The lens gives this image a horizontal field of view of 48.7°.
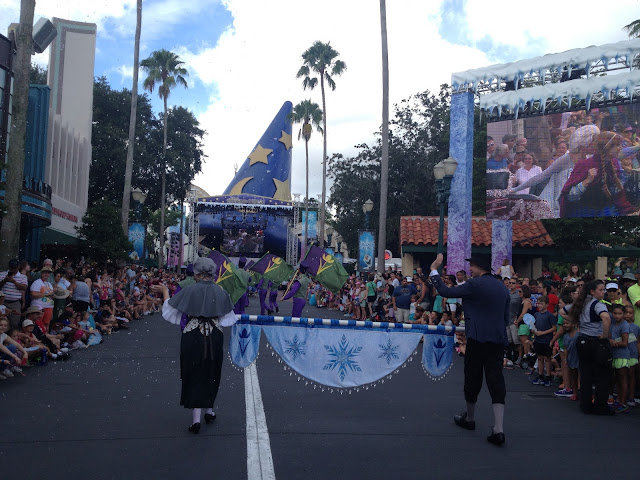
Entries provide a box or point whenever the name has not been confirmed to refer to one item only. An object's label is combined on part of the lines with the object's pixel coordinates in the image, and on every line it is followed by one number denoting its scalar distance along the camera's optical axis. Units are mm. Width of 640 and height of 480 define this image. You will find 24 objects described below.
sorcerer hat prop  59531
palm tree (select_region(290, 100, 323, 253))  51062
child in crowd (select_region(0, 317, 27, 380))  10180
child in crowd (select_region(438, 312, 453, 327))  15180
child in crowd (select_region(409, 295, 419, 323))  18359
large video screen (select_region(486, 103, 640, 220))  22391
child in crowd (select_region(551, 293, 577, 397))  9930
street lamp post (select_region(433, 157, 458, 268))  18609
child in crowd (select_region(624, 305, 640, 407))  8922
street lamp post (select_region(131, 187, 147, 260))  31344
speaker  29922
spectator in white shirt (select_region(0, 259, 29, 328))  12930
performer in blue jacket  7027
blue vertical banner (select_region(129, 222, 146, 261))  32188
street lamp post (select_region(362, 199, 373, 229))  29291
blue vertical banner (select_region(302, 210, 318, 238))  53372
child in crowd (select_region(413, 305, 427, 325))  17562
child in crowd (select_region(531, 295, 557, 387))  11125
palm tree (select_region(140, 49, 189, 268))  45781
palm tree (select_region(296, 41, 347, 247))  43781
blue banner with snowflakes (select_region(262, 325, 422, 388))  7754
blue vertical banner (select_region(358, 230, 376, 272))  27731
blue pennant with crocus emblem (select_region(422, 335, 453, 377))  7828
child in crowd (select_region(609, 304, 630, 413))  8859
